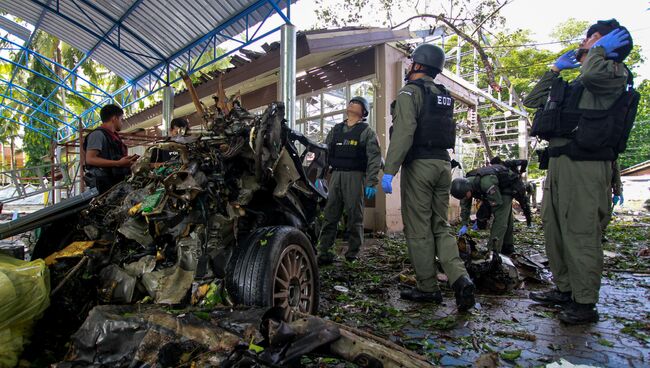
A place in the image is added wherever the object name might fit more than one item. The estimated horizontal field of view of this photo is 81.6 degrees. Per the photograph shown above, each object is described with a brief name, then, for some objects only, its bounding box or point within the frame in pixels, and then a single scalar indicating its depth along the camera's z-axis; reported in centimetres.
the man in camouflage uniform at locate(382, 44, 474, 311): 318
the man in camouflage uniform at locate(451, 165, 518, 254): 499
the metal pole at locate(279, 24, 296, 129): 580
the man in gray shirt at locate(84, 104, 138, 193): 372
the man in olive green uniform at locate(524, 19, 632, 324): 267
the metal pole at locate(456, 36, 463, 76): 1492
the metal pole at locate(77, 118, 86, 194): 687
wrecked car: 209
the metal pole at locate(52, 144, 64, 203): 894
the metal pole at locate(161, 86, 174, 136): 1002
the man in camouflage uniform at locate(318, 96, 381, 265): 479
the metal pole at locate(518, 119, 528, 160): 1770
